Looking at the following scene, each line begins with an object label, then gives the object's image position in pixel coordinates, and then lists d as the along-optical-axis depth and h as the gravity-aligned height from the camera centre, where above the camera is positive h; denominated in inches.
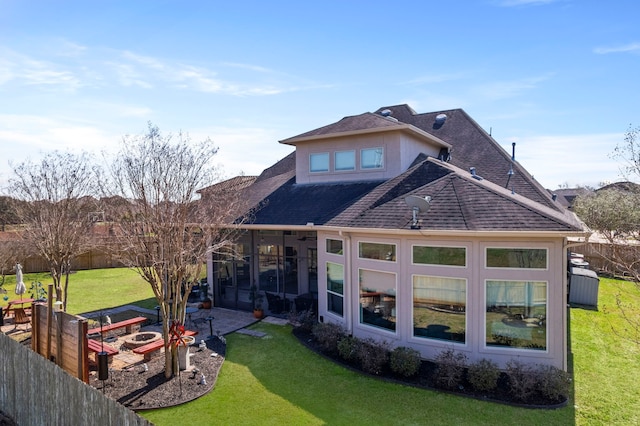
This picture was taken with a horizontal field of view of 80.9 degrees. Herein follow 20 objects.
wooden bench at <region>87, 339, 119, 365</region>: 370.0 -142.4
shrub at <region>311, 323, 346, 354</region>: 418.3 -145.3
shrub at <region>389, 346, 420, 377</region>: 351.6 -145.8
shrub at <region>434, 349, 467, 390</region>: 333.1 -147.6
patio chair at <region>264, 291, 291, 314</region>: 584.1 -149.5
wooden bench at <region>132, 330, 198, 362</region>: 388.5 -146.0
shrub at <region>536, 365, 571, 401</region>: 312.5 -149.6
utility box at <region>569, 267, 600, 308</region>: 639.8 -142.1
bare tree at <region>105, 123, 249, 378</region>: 363.3 -1.3
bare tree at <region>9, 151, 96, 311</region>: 521.3 +10.8
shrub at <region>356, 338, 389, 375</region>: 366.0 -147.1
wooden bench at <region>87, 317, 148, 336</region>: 454.2 -146.1
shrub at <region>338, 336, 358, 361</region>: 391.2 -147.5
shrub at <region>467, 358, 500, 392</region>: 324.5 -147.9
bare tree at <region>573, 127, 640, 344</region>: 364.7 -9.8
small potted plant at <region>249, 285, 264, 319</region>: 569.9 -149.1
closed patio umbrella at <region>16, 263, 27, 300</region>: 565.0 -111.4
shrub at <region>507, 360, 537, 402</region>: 313.4 -148.8
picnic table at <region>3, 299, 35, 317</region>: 579.4 -144.3
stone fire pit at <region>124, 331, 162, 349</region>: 427.5 -152.3
